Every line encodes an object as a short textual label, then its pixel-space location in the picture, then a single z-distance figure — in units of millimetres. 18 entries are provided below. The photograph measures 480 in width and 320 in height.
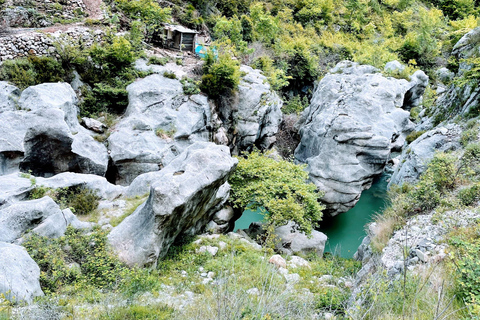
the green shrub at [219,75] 15422
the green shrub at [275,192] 10688
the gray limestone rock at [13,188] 7541
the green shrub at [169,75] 15539
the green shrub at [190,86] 15291
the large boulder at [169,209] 7203
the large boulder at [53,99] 11188
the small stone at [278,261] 8250
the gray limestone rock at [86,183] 8736
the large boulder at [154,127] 12992
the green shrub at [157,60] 16328
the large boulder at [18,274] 5137
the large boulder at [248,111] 16656
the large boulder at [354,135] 15938
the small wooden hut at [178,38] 19156
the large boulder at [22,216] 6582
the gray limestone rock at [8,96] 10961
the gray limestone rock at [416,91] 18750
